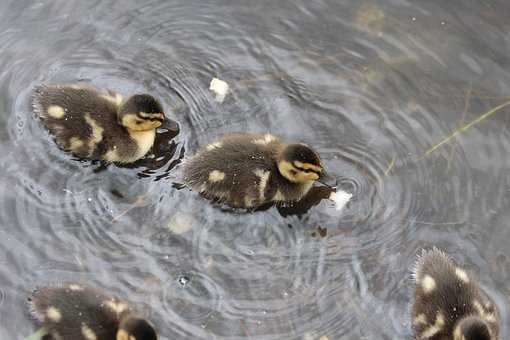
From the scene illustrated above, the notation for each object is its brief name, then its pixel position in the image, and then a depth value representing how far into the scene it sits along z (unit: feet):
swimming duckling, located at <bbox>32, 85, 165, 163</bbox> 25.61
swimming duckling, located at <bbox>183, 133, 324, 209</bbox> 24.88
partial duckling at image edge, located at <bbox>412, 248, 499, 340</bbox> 22.59
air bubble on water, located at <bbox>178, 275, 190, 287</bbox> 24.71
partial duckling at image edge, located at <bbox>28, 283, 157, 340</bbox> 22.20
